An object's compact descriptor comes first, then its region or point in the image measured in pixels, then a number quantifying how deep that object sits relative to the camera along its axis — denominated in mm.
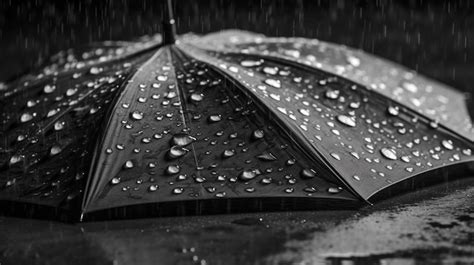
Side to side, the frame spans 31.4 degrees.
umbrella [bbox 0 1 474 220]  2973
